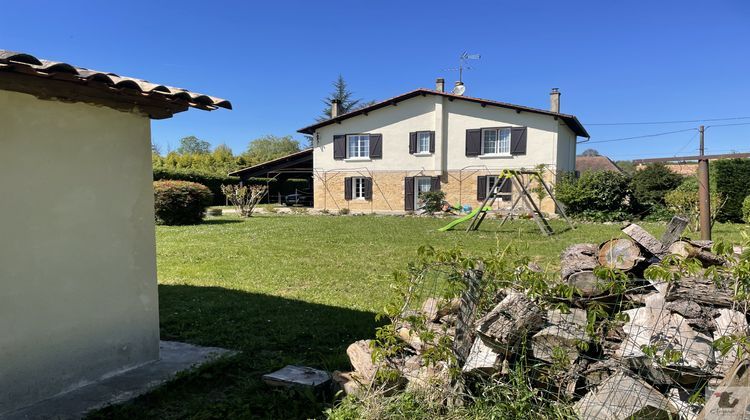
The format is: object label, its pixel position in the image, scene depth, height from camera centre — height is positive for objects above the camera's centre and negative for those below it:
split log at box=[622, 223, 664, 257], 3.29 -0.35
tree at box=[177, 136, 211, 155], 69.69 +7.49
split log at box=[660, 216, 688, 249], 3.35 -0.29
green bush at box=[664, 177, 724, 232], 12.76 -0.36
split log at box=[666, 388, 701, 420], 2.37 -1.11
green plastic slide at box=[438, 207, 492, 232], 14.25 -0.92
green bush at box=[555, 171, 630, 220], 18.09 -0.16
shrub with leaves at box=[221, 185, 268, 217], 19.69 -0.22
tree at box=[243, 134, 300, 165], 58.59 +6.38
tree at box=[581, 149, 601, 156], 76.19 +6.71
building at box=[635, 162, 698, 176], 24.12 +1.50
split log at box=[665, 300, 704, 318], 2.70 -0.69
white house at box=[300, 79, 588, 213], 20.98 +2.18
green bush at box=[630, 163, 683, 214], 17.73 +0.22
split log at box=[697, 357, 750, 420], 2.01 -0.90
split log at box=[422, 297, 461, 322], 3.36 -0.87
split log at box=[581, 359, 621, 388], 2.60 -1.02
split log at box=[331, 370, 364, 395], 3.07 -1.30
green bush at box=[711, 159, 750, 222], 16.44 +0.26
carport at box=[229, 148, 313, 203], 26.03 +1.28
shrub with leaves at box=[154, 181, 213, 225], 15.77 -0.28
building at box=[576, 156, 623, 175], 38.41 +2.63
